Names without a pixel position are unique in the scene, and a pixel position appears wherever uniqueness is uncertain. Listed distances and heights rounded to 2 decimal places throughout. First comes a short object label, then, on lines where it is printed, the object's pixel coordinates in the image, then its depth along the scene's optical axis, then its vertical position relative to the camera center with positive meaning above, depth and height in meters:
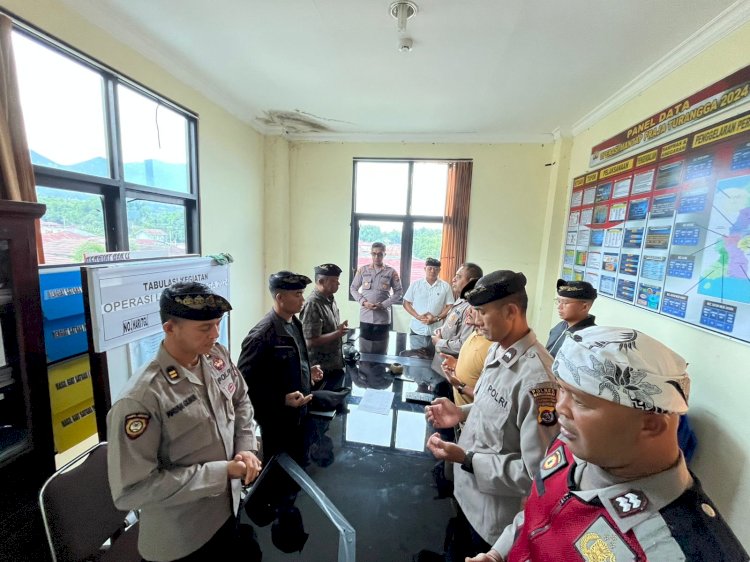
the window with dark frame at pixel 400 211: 4.40 +0.38
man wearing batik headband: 0.55 -0.42
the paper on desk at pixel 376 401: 1.68 -0.94
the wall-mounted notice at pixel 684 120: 1.78 +0.92
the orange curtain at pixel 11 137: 1.48 +0.40
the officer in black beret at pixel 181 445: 0.90 -0.70
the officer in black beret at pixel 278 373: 1.48 -0.70
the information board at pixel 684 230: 1.69 +0.14
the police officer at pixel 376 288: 3.67 -0.64
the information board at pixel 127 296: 1.56 -0.40
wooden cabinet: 1.12 -0.49
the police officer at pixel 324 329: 2.12 -0.68
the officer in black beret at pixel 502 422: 0.97 -0.60
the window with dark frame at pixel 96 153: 1.80 +0.50
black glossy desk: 0.98 -0.95
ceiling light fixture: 1.79 +1.34
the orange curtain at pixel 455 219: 4.23 +0.29
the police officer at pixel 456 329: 2.20 -0.66
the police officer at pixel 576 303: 2.07 -0.39
